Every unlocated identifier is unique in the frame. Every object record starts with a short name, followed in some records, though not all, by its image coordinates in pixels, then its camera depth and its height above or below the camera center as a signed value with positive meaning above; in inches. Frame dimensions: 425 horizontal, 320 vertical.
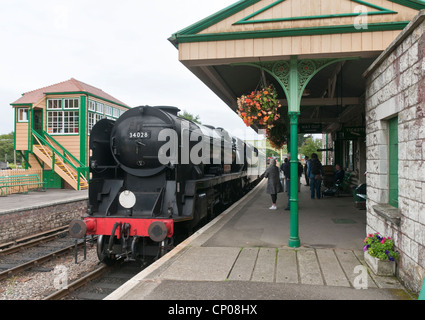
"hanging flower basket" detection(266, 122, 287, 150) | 470.2 +39.8
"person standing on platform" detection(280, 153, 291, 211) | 423.5 -14.4
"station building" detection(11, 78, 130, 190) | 719.1 +66.8
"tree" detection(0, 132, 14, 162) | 2779.0 +92.6
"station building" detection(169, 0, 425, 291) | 148.3 +64.1
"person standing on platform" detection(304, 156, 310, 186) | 657.6 -40.1
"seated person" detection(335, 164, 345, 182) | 521.3 -20.4
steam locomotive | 236.5 -17.8
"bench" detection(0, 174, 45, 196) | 576.5 -42.4
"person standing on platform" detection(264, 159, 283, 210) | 391.5 -22.3
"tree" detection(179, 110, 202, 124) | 2351.1 +325.0
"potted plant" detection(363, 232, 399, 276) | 171.0 -48.1
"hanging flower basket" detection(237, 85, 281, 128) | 239.1 +38.3
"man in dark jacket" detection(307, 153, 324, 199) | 477.7 -18.9
